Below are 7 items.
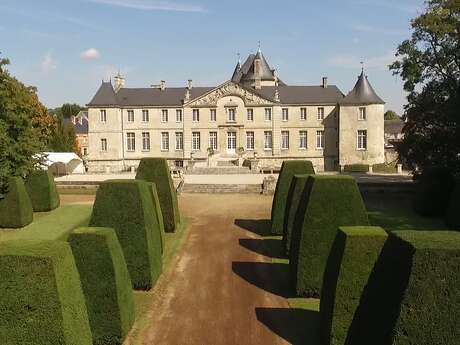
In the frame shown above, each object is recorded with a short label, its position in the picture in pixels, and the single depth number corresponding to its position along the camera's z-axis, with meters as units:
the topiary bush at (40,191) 22.98
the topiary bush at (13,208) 19.69
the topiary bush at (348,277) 8.61
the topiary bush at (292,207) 15.00
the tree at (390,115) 105.38
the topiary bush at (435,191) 21.26
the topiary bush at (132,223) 12.03
